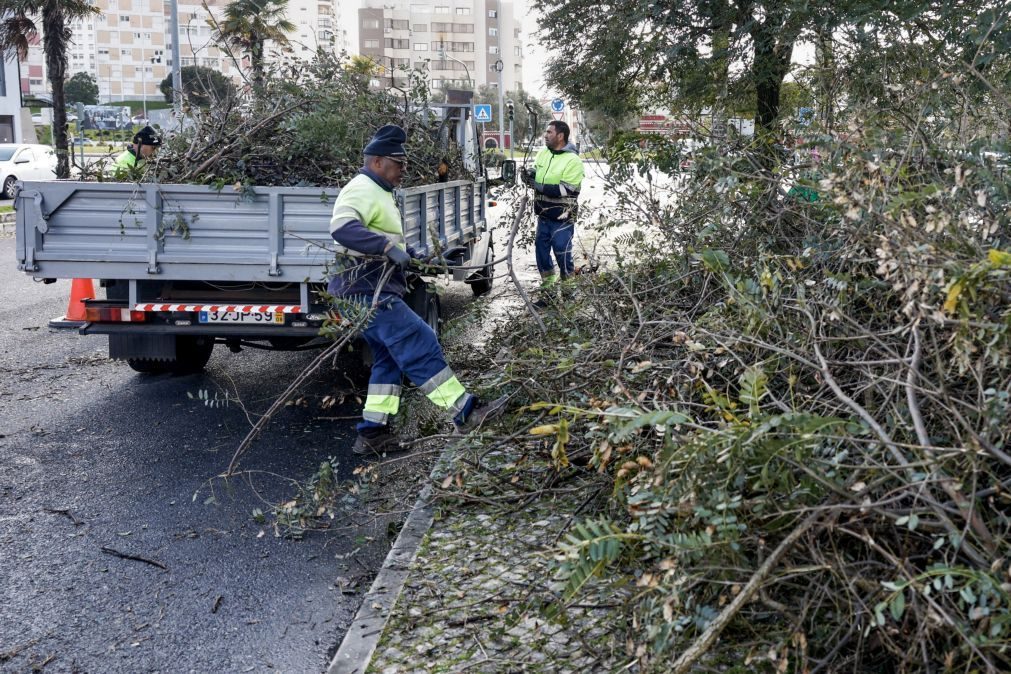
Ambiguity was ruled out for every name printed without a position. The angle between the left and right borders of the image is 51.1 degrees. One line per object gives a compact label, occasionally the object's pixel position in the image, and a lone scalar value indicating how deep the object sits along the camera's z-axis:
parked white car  28.72
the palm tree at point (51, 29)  27.00
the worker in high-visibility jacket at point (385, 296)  6.16
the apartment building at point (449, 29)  138.00
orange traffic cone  7.46
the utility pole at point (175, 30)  23.77
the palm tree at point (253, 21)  29.56
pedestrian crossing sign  13.01
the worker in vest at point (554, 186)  10.96
